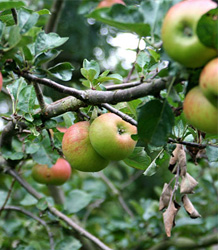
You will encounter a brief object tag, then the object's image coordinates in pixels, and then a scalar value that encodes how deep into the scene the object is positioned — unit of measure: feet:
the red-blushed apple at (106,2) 8.10
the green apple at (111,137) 4.86
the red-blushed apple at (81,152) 4.98
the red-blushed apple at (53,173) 6.10
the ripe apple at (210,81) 4.24
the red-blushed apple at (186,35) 4.28
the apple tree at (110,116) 4.32
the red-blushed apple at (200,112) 4.33
